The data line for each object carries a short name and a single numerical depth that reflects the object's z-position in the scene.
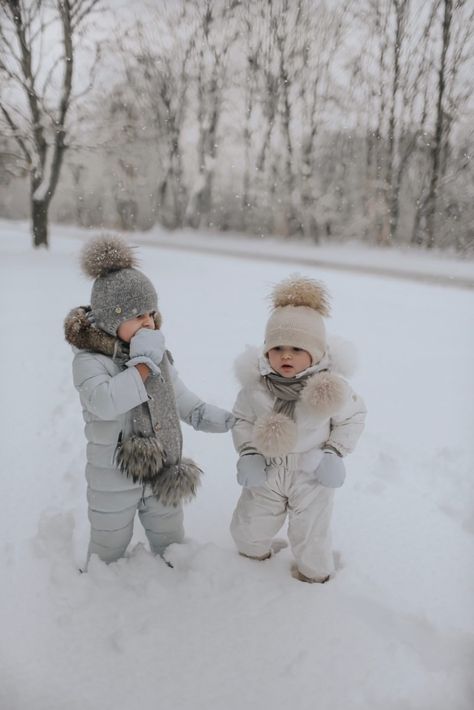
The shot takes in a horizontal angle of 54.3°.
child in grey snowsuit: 1.31
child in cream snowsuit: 1.30
